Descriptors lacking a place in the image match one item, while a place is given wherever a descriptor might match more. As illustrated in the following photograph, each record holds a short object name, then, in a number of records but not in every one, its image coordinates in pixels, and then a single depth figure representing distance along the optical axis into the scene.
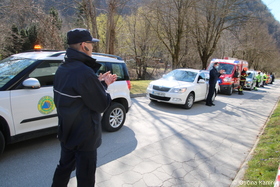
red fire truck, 13.30
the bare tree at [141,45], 24.80
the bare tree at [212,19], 16.86
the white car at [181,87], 7.52
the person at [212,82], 8.77
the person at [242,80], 14.19
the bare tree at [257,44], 31.79
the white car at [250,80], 18.30
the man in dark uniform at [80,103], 1.71
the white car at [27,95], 2.98
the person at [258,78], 21.24
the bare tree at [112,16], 10.50
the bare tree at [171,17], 15.33
